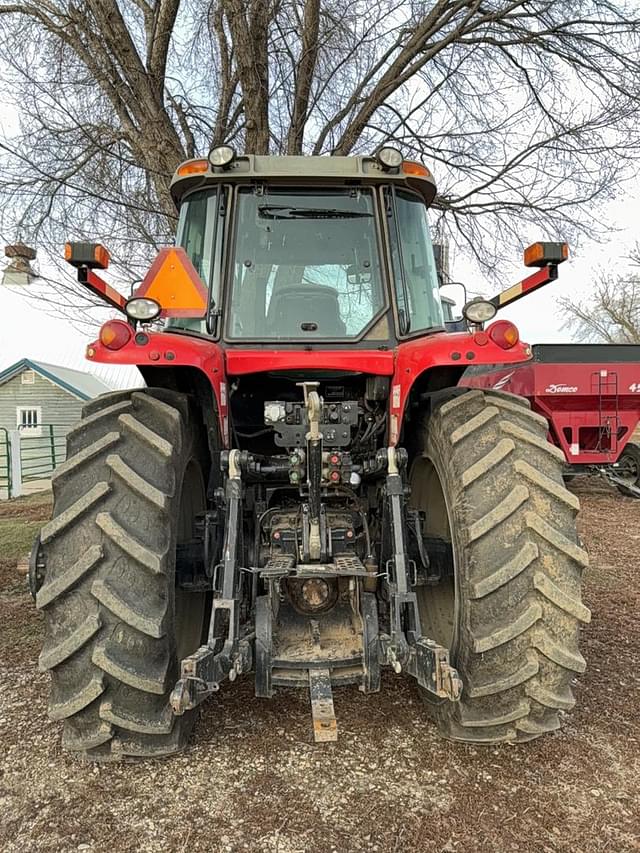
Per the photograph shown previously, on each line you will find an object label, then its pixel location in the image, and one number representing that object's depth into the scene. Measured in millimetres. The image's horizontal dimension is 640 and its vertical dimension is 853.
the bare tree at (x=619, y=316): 32250
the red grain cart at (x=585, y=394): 8328
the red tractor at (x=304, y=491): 2389
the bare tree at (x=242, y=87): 9297
